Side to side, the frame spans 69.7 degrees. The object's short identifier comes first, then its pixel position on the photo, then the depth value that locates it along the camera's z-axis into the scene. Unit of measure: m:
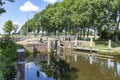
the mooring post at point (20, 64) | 3.63
